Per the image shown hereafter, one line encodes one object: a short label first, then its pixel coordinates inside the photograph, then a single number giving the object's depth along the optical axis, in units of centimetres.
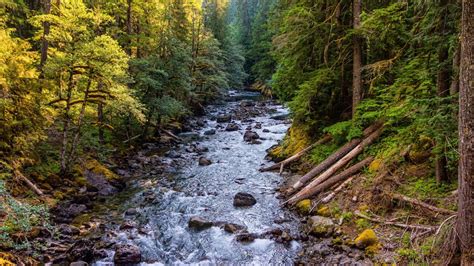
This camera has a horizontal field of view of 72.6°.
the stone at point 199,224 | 1116
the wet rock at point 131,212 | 1228
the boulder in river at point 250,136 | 2433
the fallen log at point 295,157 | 1522
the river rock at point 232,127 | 2829
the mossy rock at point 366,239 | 823
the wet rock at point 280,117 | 3185
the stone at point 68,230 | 1017
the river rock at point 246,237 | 1005
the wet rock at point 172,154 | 2088
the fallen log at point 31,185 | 1177
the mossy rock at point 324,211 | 1038
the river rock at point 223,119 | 3225
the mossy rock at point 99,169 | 1545
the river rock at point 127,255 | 885
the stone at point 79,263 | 830
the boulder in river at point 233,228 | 1064
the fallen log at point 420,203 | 748
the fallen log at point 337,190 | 1105
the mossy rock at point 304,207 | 1116
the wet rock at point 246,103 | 4124
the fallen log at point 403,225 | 740
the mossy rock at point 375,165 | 1049
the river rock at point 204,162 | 1892
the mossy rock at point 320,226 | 955
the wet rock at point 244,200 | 1270
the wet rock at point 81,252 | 876
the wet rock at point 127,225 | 1094
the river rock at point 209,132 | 2738
